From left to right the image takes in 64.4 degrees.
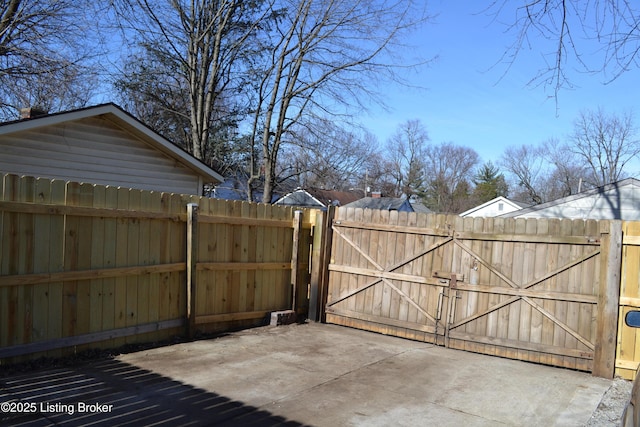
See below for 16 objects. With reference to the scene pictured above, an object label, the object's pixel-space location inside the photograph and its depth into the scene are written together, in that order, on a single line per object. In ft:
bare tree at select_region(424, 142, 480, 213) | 210.79
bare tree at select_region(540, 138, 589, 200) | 177.50
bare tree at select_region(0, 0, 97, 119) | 35.29
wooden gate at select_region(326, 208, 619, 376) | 21.49
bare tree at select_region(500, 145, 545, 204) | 195.20
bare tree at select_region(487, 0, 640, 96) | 14.42
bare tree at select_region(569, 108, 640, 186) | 151.48
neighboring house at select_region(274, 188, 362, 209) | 128.16
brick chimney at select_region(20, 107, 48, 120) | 29.30
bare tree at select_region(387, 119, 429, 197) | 198.18
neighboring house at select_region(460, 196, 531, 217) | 153.17
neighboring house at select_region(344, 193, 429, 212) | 117.70
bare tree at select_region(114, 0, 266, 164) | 53.83
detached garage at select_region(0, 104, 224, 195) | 27.02
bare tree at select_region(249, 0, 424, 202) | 52.70
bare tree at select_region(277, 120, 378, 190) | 55.57
